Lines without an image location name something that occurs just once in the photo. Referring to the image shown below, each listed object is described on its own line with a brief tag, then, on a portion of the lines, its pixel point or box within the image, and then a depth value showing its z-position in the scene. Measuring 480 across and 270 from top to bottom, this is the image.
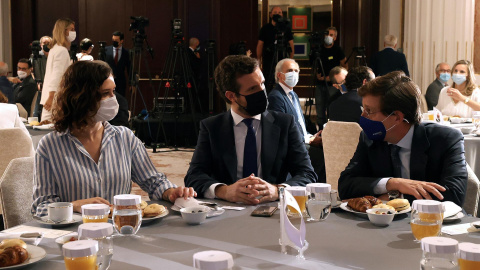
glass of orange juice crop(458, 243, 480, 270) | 1.33
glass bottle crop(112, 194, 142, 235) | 1.93
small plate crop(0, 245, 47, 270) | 1.62
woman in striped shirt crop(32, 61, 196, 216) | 2.49
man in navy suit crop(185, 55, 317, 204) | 2.92
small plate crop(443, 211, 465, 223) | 2.06
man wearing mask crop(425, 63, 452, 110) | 7.75
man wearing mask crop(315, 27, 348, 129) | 9.62
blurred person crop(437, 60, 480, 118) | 6.31
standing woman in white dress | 6.23
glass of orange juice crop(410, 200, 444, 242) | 1.83
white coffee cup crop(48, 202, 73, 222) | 2.05
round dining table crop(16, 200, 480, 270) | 1.67
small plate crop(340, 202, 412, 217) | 2.15
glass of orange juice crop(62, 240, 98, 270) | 1.40
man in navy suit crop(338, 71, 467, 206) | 2.57
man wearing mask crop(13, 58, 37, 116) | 8.52
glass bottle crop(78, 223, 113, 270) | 1.57
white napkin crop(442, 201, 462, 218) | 2.07
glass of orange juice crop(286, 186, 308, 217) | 2.11
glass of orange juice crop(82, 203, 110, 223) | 1.89
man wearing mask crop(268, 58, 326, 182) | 5.01
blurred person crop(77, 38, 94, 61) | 7.37
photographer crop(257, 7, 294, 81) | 9.85
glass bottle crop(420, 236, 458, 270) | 1.39
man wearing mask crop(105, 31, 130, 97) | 9.45
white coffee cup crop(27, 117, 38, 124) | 5.70
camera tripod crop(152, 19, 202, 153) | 8.53
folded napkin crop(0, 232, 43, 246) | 1.83
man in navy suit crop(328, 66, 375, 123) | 5.16
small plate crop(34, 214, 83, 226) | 2.04
